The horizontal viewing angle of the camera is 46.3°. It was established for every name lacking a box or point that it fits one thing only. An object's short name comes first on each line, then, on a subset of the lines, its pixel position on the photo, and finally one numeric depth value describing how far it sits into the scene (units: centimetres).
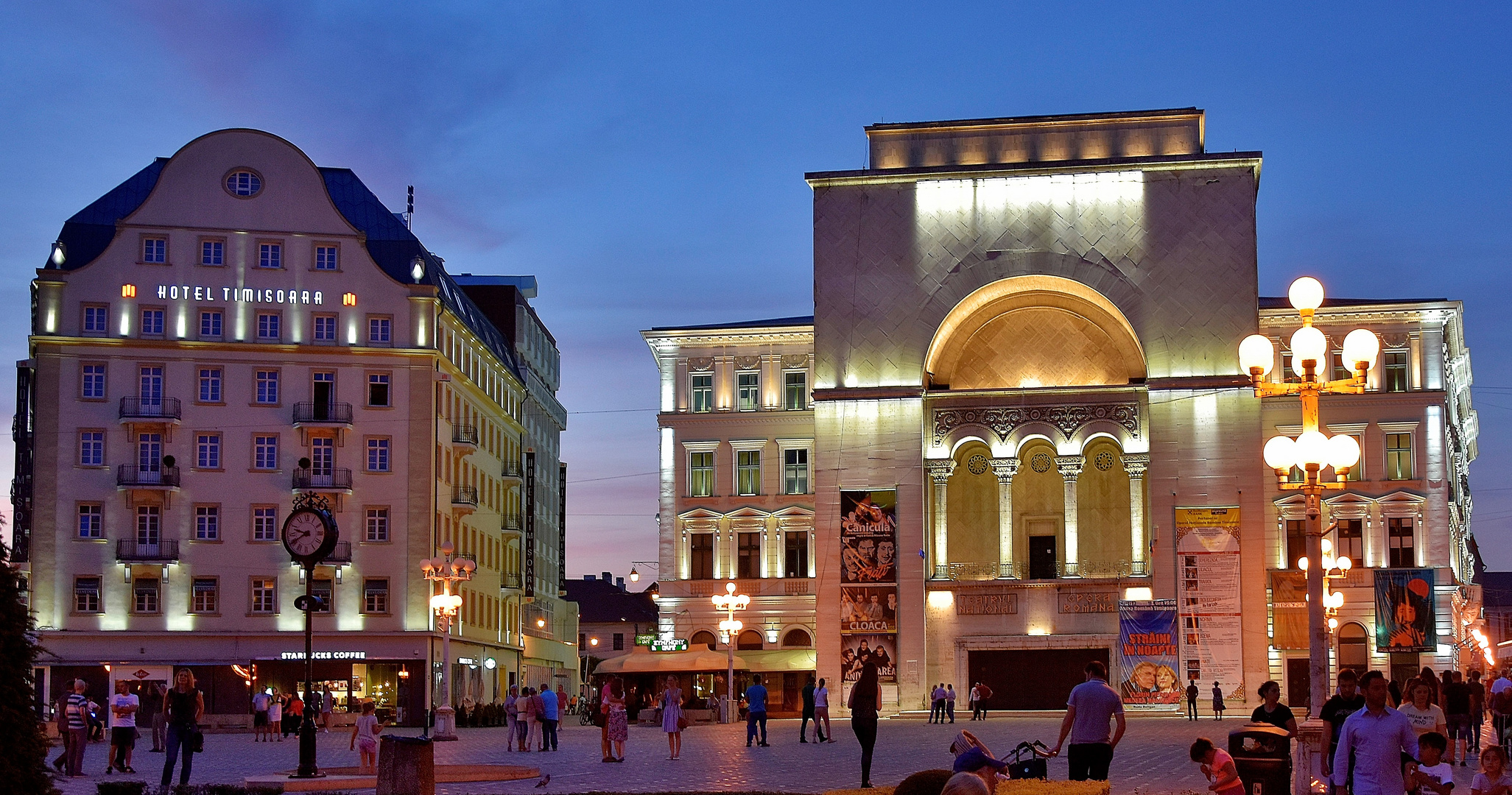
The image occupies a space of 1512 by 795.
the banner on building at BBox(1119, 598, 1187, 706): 6006
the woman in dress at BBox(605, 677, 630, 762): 3316
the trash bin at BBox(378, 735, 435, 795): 1920
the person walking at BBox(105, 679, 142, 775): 2945
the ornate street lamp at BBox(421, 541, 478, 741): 4344
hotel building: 6166
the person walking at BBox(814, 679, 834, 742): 4172
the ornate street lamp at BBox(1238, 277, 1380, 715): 1961
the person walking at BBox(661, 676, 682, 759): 3472
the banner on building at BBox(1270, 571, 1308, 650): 6081
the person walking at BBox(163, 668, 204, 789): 2502
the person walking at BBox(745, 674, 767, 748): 3884
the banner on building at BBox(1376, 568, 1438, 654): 5919
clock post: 2606
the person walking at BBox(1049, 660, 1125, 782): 1809
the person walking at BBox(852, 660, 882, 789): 2538
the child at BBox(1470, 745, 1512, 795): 1422
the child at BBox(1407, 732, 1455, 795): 1441
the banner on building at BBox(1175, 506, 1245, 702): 5994
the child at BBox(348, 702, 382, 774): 2814
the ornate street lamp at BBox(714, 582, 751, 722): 5697
